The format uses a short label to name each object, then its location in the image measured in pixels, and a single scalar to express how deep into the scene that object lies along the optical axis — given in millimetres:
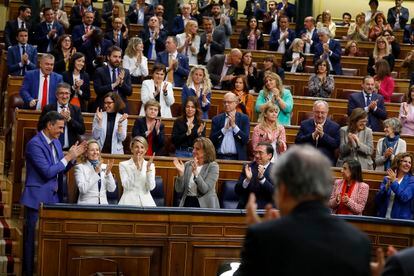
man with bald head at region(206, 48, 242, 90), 11180
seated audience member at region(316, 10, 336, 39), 14777
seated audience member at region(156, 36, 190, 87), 11109
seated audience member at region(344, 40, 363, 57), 14062
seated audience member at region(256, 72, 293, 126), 10078
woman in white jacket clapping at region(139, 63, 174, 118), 9992
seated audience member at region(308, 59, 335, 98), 11297
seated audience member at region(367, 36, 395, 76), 12797
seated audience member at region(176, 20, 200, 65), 12156
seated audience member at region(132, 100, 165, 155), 9016
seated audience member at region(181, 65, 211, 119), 10008
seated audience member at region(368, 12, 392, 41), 14836
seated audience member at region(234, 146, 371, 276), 2855
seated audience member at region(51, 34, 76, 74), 10539
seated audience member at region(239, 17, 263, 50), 13820
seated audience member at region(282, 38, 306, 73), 12570
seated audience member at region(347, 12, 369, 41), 15000
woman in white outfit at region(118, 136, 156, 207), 7969
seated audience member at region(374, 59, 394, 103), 11508
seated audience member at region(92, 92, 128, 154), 8992
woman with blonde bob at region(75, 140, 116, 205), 7816
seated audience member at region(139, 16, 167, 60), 12422
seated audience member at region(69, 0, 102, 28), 13031
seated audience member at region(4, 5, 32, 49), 12438
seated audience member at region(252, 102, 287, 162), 9008
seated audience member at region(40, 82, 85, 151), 8848
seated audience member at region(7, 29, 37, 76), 10883
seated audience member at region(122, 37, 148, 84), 10891
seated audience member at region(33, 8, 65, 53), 12195
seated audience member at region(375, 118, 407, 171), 9398
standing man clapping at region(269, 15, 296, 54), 13867
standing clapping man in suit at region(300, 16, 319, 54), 13531
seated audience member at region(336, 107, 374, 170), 9312
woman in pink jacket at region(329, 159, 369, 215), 8203
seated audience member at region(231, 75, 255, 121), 10250
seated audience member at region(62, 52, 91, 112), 9875
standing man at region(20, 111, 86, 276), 7707
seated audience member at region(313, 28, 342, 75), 12812
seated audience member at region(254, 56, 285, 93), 11195
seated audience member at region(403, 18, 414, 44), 15538
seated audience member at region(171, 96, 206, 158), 9117
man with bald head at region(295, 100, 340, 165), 9359
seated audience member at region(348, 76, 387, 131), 10562
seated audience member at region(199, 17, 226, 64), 12531
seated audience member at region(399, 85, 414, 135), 10430
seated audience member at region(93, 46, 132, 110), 10062
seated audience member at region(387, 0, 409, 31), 16391
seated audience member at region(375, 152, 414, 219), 8367
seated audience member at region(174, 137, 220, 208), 8125
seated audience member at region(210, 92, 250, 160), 9156
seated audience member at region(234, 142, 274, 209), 8016
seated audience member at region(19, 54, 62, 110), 9508
